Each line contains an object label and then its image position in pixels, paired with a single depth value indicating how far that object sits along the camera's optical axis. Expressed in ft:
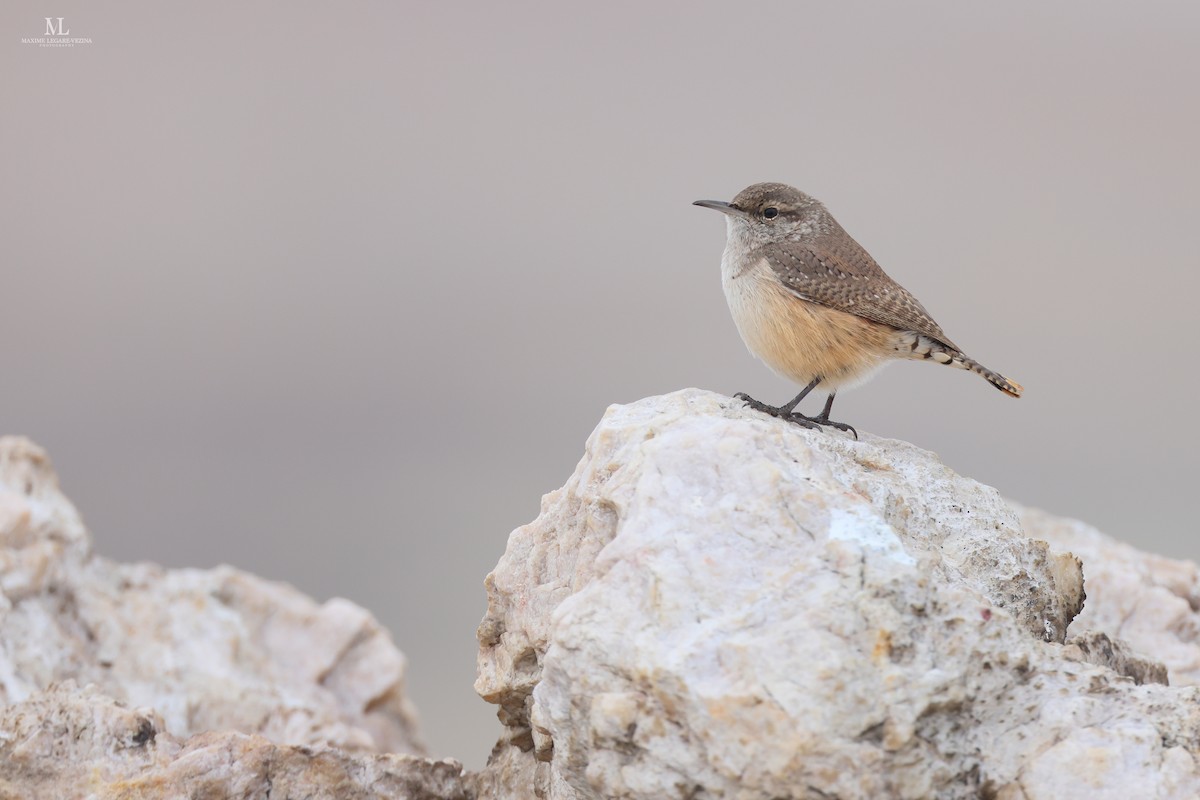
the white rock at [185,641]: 36.60
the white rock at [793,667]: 19.52
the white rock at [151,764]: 25.94
